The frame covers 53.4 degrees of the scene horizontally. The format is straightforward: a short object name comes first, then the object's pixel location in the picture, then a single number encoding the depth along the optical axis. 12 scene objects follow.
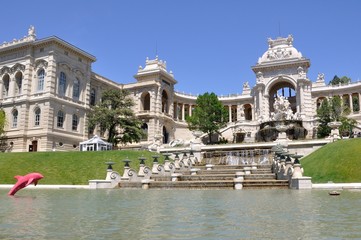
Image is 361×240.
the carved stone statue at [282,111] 55.44
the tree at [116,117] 55.53
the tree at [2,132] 53.03
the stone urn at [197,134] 44.66
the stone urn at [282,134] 42.80
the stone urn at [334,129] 40.37
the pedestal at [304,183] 18.88
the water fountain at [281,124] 52.88
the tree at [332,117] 59.06
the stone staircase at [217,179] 20.73
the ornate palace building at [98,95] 55.16
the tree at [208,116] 65.12
